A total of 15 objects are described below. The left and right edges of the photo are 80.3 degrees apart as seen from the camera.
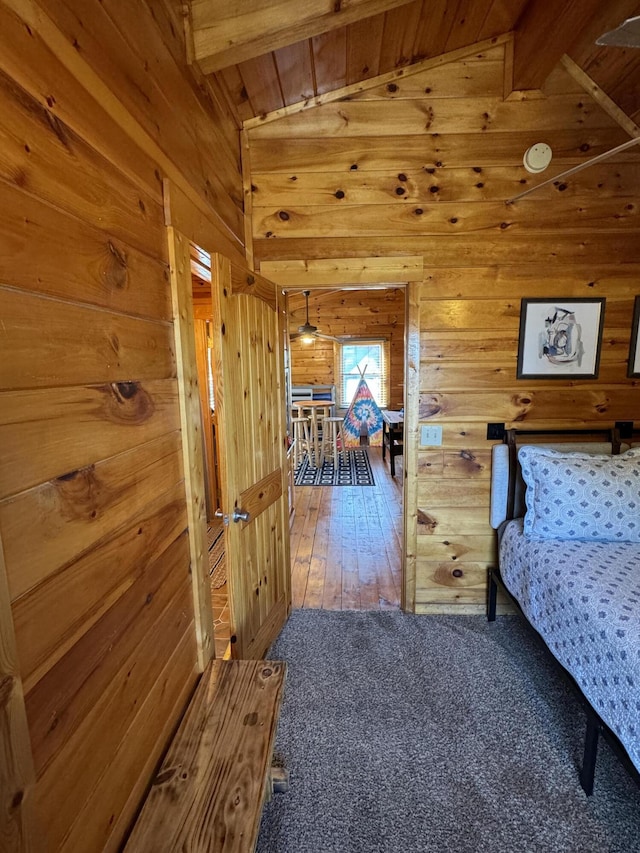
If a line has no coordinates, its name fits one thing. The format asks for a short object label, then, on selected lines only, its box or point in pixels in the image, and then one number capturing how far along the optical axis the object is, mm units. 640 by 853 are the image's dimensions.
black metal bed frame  1216
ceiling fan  6152
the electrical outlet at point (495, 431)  2258
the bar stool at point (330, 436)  5788
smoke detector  1983
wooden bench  888
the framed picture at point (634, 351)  2137
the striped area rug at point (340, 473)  5305
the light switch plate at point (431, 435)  2275
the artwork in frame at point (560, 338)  2148
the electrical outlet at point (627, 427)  2223
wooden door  1587
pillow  1834
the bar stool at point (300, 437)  5871
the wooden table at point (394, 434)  5492
